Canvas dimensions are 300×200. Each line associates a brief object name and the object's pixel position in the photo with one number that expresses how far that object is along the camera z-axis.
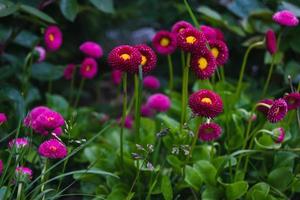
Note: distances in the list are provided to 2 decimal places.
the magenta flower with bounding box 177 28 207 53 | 1.13
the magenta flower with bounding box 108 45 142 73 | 1.11
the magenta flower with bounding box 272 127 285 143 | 1.19
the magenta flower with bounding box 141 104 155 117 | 1.47
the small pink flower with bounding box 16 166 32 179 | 1.12
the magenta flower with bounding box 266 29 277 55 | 1.27
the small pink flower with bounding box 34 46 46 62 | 1.42
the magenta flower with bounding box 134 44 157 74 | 1.15
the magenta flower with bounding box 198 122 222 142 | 1.19
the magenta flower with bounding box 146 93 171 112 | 1.38
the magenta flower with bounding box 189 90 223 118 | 1.11
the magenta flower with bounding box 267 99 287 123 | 1.13
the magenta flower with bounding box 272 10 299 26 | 1.27
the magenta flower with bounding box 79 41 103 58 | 1.37
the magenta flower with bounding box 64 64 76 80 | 1.46
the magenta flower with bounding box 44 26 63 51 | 1.37
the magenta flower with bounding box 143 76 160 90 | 1.49
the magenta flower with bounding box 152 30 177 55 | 1.32
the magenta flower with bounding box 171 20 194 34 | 1.25
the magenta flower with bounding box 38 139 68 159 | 1.12
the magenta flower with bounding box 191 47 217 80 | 1.15
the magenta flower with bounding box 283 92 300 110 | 1.18
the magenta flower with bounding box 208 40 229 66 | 1.21
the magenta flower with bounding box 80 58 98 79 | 1.39
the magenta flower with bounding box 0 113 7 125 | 1.16
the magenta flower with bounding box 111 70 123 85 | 1.50
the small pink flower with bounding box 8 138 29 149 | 1.13
